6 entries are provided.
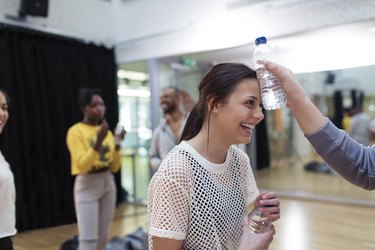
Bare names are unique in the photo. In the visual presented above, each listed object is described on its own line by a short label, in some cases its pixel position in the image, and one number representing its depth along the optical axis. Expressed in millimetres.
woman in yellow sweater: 2621
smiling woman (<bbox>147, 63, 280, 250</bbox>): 1105
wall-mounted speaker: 4254
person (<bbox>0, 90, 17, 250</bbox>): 1845
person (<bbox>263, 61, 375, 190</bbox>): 1089
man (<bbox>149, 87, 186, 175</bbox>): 3111
